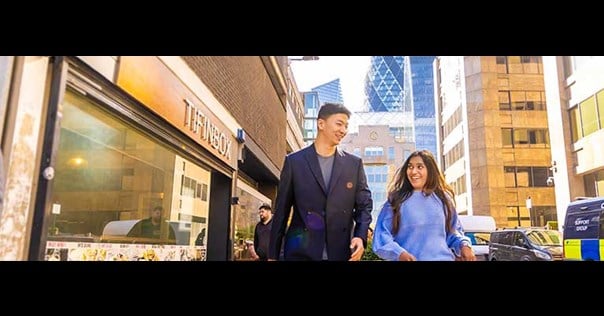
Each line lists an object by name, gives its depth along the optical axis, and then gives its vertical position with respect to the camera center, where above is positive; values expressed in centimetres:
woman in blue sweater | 179 +7
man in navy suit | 200 +13
